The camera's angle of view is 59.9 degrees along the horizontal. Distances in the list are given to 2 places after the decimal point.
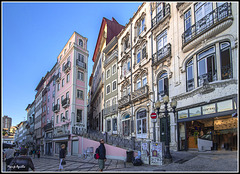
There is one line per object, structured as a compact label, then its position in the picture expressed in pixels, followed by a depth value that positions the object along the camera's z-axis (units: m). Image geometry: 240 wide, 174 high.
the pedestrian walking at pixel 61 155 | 11.45
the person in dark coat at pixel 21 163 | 6.33
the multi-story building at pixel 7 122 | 182.81
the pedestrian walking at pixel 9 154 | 9.26
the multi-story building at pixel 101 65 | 32.25
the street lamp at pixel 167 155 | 11.27
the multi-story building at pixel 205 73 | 11.11
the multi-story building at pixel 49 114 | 36.75
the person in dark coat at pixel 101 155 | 9.11
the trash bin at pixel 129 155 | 13.70
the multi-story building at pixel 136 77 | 19.43
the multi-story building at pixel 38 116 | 49.63
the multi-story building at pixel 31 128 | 59.25
